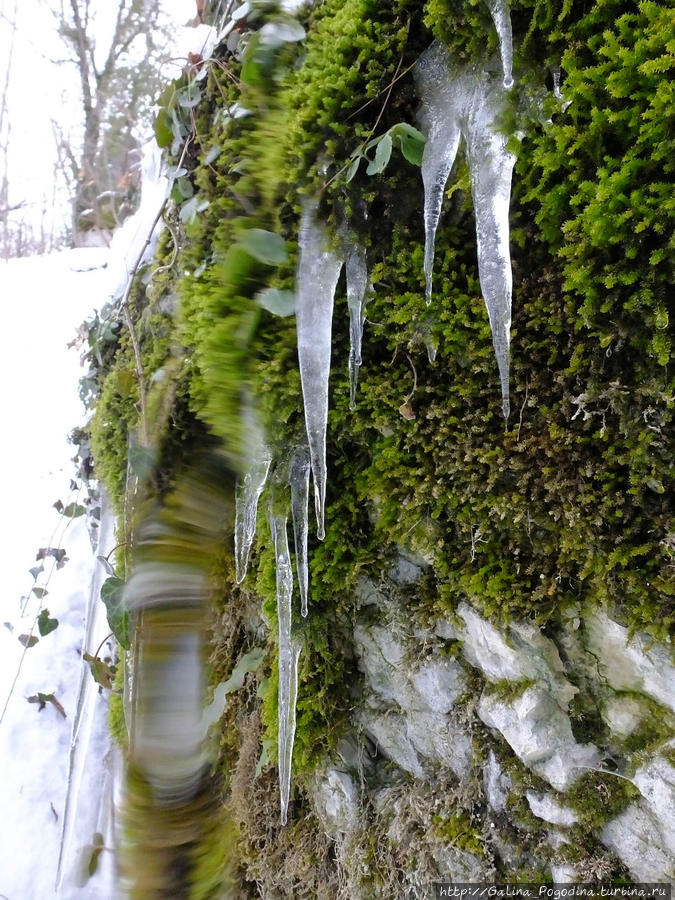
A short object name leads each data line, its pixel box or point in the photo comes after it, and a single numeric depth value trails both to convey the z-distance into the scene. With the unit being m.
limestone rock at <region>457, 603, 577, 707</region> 0.47
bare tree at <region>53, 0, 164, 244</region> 2.82
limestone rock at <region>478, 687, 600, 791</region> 0.46
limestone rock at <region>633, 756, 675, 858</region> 0.42
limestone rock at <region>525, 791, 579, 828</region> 0.46
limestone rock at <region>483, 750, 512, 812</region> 0.50
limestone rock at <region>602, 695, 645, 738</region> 0.45
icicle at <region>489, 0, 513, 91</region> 0.39
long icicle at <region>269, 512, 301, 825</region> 0.53
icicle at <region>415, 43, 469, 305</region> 0.44
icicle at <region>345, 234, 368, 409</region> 0.49
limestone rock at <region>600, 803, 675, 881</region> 0.43
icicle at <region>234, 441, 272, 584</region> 0.56
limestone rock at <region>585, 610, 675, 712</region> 0.42
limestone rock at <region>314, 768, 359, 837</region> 0.57
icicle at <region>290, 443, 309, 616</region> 0.52
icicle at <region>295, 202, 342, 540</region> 0.49
